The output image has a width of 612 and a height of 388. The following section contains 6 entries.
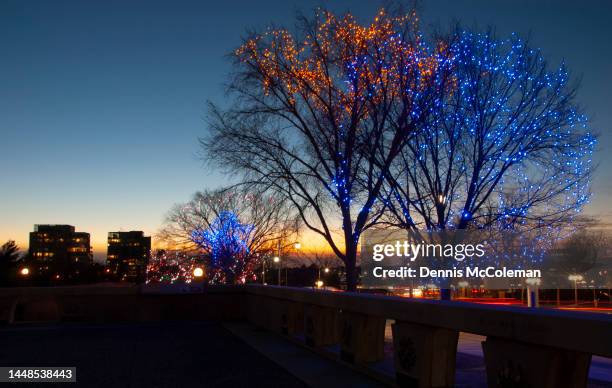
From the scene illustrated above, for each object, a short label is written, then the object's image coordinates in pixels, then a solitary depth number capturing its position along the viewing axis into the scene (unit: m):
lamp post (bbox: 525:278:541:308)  19.52
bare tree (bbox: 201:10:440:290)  13.81
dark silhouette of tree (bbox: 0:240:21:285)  40.76
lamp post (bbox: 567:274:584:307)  37.41
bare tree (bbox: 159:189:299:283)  53.59
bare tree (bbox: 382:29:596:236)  13.67
